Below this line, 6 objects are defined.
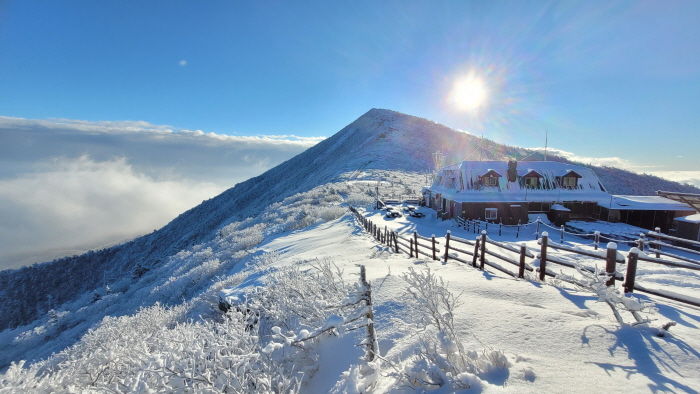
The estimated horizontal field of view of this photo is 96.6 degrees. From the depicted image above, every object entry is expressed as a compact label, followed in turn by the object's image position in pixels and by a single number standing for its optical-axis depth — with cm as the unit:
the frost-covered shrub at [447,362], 351
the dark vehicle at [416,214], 2894
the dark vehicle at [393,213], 2710
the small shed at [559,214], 2619
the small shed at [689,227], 2027
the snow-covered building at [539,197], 2600
